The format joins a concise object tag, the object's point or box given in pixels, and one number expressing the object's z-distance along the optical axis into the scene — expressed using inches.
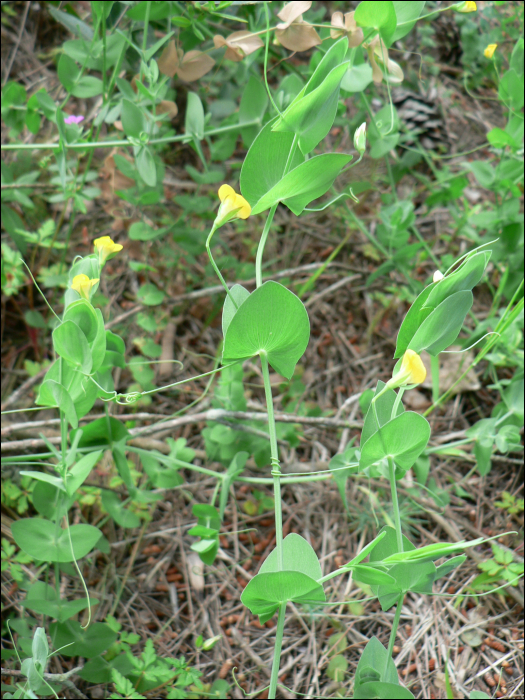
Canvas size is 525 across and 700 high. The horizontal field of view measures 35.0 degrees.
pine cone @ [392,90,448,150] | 23.3
